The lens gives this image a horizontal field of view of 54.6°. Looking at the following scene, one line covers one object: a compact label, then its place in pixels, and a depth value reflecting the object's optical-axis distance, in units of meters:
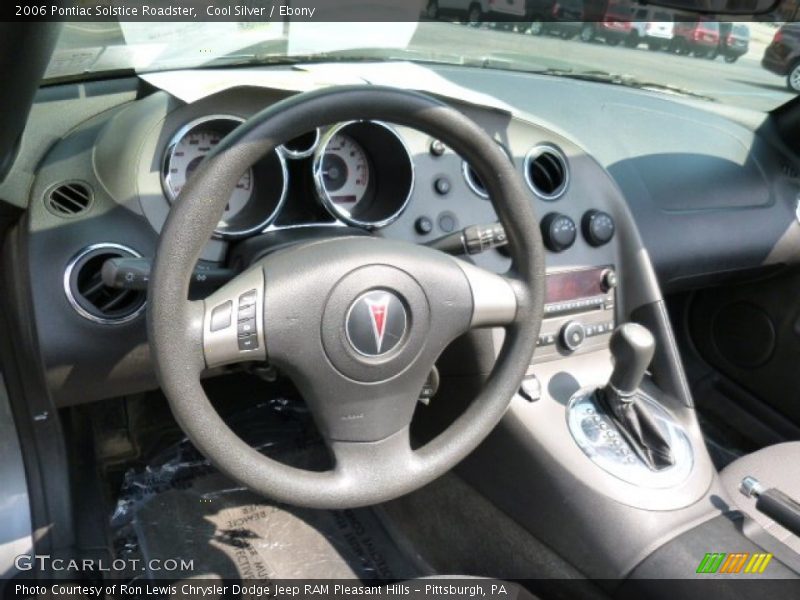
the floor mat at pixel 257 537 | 1.91
